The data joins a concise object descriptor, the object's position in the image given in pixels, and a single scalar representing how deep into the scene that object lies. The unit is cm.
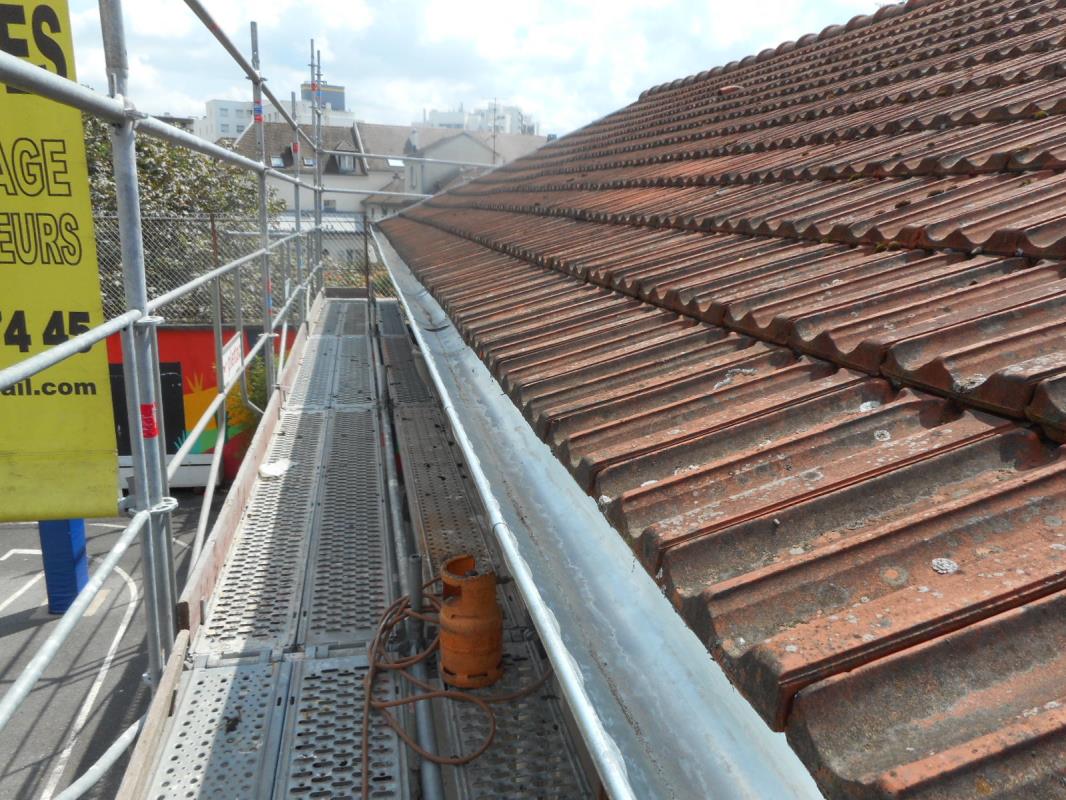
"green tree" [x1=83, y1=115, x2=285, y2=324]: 1152
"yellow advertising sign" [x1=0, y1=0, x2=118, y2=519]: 233
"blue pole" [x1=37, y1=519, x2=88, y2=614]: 672
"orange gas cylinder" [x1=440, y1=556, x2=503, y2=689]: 319
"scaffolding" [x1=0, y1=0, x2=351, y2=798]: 167
